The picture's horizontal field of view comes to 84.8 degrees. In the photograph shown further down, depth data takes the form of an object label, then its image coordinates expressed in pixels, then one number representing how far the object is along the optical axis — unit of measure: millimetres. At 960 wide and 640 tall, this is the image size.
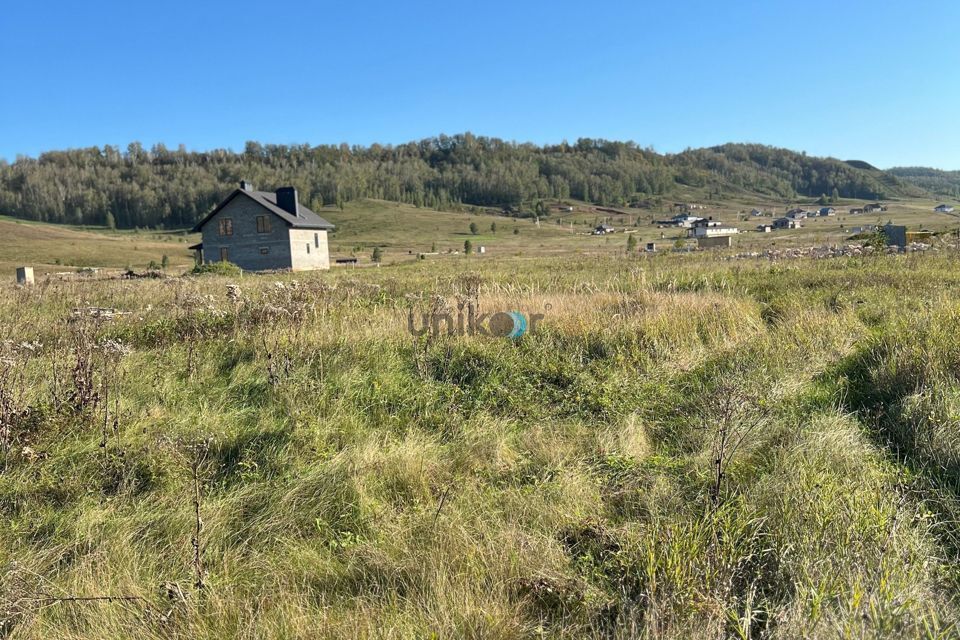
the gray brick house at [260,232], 35594
